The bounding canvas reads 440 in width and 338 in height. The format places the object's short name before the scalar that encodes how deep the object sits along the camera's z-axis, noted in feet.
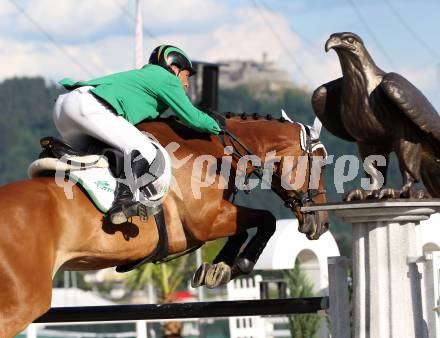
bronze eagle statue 37.35
